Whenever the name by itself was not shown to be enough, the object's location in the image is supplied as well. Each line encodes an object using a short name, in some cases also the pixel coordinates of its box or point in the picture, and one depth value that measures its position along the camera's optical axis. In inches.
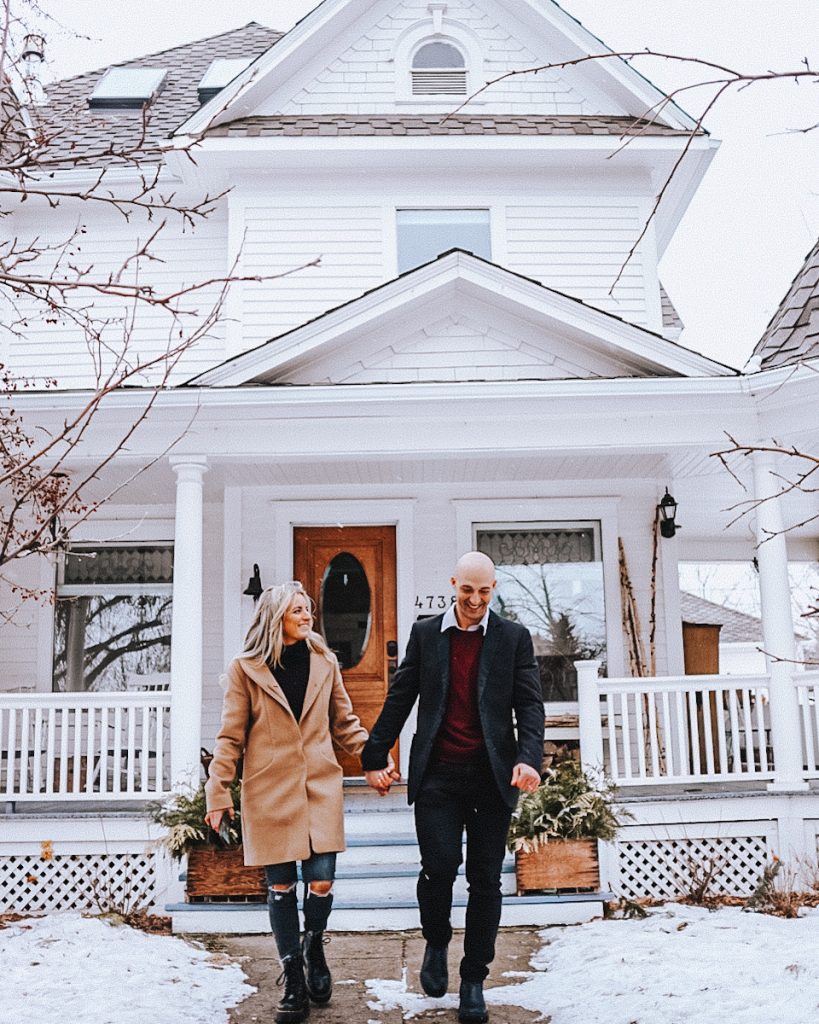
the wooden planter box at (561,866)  248.7
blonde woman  165.9
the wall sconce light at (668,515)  350.6
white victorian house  281.1
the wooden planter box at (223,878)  245.3
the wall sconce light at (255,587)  355.3
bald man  162.6
